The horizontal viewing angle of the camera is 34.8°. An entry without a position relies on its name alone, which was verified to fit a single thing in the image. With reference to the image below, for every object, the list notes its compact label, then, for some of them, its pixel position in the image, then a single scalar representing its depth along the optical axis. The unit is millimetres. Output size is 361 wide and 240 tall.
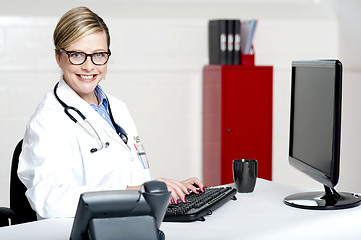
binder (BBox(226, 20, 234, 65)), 3672
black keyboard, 1564
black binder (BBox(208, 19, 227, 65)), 3678
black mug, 1965
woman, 1648
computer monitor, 1644
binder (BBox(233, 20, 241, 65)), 3680
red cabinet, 3666
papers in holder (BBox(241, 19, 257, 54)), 3680
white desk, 1463
